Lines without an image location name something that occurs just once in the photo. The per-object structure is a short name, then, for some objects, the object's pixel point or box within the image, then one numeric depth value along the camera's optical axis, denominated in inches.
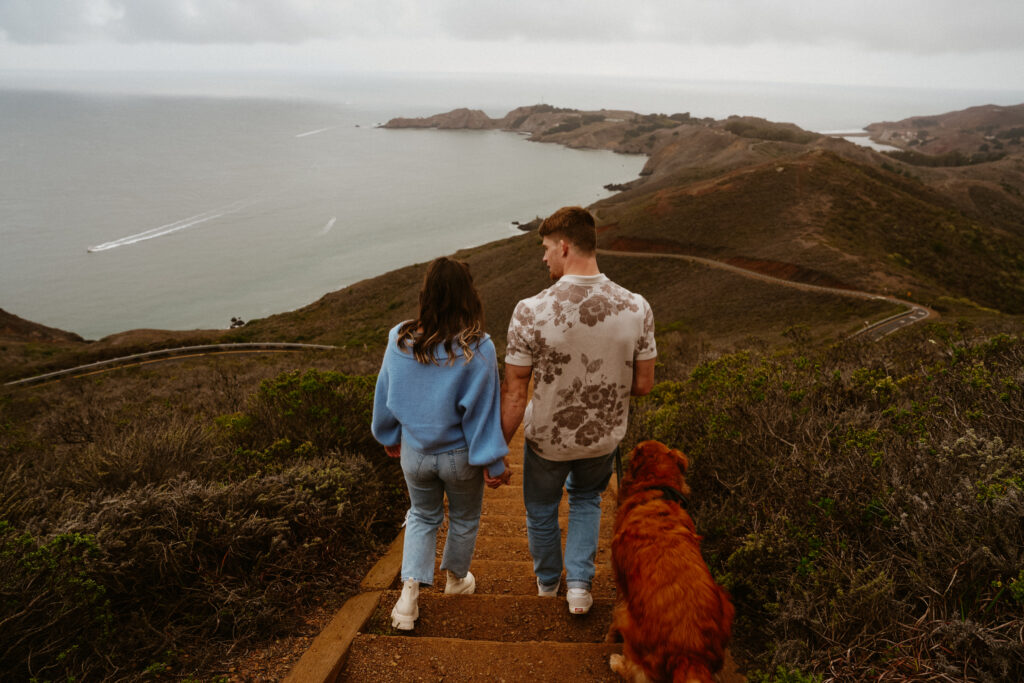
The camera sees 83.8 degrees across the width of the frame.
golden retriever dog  82.5
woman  106.9
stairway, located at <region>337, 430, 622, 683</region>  101.4
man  105.4
